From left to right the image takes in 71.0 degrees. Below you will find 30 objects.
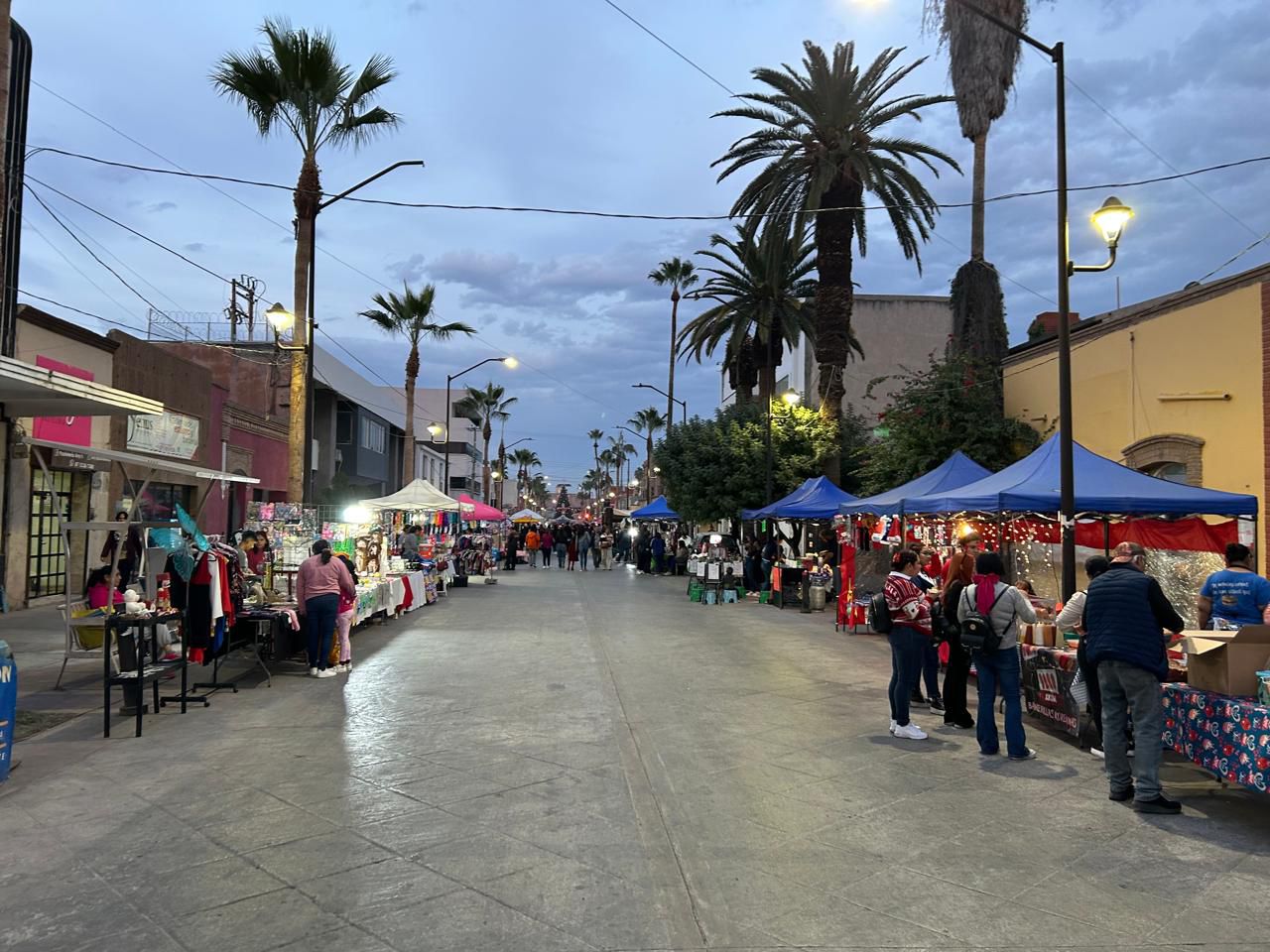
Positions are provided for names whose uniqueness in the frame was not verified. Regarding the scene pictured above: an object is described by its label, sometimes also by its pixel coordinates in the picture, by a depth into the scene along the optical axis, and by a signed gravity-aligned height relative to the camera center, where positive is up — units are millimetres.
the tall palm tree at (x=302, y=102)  15688 +7577
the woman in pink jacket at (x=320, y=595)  10805 -888
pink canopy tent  30156 +375
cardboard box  5879 -852
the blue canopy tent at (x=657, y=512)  41188 +643
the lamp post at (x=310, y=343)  15992 +3239
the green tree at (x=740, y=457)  29484 +2385
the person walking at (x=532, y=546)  42572 -1071
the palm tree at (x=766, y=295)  31984 +8558
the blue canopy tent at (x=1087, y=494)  10188 +430
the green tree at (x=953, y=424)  19125 +2294
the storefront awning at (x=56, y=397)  8008 +1290
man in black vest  5859 -902
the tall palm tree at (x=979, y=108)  20891 +10446
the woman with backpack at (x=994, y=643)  7207 -923
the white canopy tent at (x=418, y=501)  22234 +582
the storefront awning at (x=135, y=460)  9719 +705
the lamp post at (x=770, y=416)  27034 +3393
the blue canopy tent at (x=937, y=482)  14562 +766
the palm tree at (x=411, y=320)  33031 +7546
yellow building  12914 +2389
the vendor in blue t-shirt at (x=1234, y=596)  7512 -555
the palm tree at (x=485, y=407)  71938 +9932
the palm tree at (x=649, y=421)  96250 +11435
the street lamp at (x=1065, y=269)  10117 +3196
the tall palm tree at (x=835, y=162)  23328 +9671
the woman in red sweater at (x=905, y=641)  7848 -1002
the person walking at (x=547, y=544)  41812 -964
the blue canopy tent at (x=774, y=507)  21850 +490
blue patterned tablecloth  5539 -1354
